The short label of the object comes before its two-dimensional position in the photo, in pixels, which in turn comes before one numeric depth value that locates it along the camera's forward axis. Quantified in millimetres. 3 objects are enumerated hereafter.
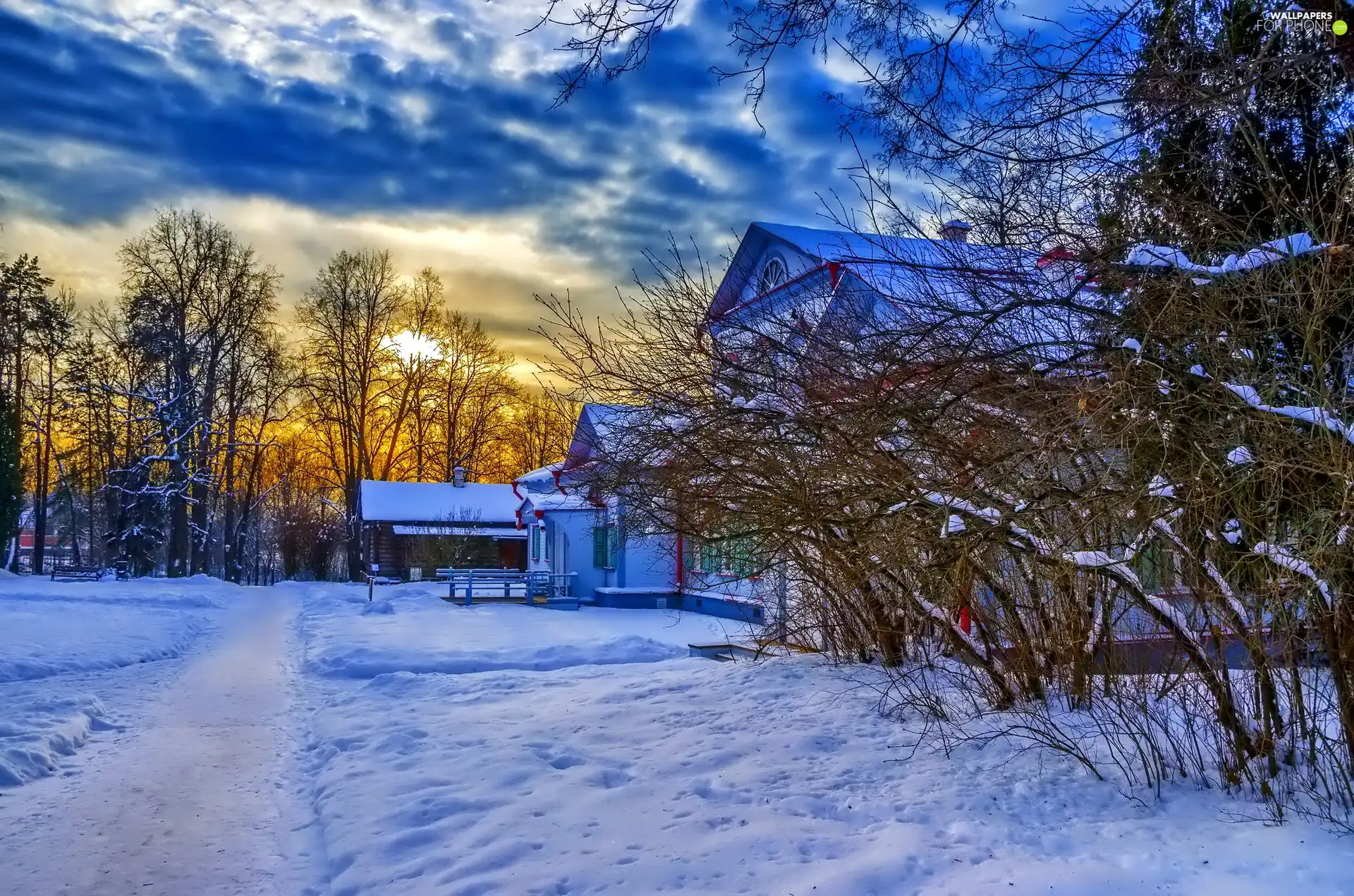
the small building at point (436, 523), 35625
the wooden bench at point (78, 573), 30261
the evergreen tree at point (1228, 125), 4840
